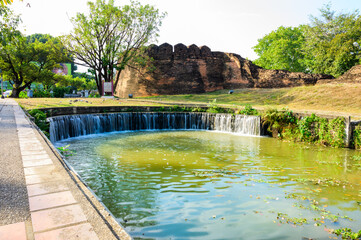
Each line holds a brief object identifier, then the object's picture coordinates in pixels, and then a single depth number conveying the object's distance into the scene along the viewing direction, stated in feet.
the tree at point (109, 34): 77.10
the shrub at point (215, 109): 52.89
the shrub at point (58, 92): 100.54
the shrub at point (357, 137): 31.27
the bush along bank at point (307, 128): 32.45
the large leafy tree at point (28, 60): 88.17
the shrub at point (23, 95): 89.43
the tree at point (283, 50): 124.98
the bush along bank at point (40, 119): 29.38
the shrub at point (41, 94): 90.74
